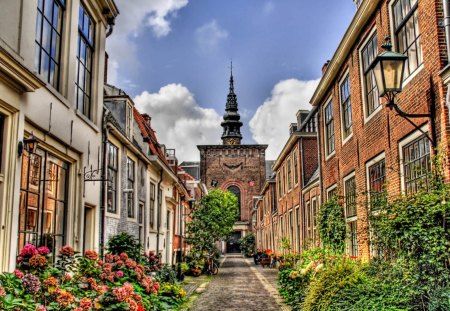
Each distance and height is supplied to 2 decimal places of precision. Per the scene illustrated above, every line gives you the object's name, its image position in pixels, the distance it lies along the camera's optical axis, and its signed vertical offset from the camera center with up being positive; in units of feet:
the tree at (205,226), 88.22 +1.44
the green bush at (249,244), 182.62 -3.88
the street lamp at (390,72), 23.08 +7.55
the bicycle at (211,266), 86.38 -5.67
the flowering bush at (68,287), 15.89 -1.99
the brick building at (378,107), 25.73 +8.63
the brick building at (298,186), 68.95 +7.60
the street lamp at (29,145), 22.87 +4.30
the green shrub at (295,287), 37.50 -4.48
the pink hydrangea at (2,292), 13.61 -1.57
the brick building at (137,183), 43.70 +5.85
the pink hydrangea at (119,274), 26.43 -2.10
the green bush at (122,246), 40.75 -0.94
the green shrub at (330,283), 28.48 -2.94
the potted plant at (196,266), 82.64 -5.44
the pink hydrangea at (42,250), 19.29 -0.59
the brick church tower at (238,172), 212.84 +26.65
